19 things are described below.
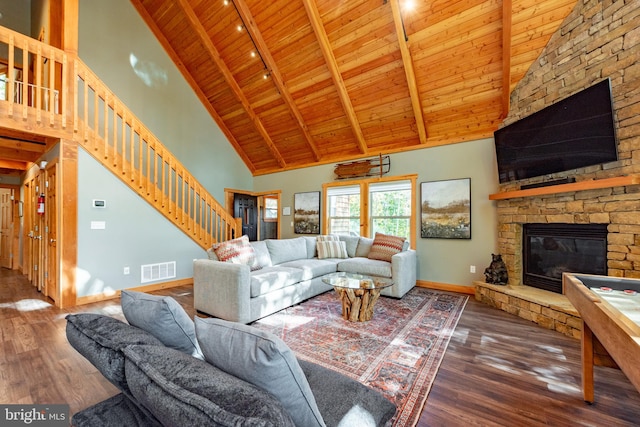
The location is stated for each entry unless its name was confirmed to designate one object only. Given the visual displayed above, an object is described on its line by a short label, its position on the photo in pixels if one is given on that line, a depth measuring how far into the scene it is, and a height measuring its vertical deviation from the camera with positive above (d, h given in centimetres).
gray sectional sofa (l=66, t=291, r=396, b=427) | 62 -44
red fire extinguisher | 413 +18
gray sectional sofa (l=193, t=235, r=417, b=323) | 296 -81
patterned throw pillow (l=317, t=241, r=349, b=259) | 485 -65
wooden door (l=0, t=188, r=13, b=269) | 635 -24
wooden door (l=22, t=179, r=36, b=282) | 493 -26
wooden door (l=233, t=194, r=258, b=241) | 719 +8
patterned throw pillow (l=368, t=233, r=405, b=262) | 438 -56
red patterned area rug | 192 -123
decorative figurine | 380 -85
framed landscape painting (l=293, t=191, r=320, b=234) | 627 +3
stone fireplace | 260 +43
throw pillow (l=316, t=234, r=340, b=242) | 499 -46
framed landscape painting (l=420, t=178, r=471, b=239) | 444 +7
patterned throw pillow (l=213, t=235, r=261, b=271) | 335 -48
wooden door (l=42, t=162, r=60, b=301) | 371 -27
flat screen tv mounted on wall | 266 +86
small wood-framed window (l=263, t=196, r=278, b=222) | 782 +17
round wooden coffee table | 301 -96
